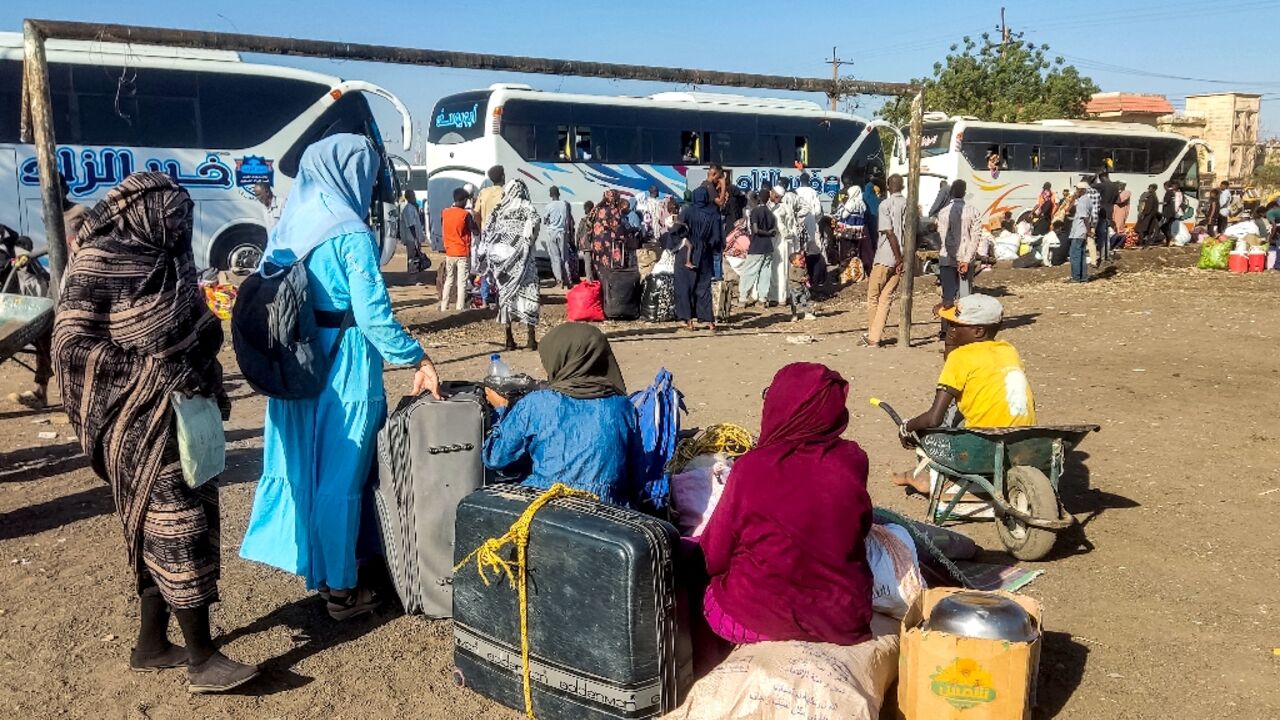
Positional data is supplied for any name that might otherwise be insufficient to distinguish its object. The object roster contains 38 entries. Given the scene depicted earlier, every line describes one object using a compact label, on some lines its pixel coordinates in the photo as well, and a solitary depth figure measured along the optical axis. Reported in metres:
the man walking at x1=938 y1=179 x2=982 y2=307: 10.91
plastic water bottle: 4.93
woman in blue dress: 3.96
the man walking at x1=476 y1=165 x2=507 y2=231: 13.40
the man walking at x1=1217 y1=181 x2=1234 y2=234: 24.30
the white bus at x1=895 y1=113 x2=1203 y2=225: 26.08
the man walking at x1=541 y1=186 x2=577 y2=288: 17.38
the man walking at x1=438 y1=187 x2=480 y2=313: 13.41
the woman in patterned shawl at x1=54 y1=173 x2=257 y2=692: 3.44
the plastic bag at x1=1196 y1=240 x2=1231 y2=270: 18.92
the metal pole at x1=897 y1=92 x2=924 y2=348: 10.12
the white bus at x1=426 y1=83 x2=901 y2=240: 20.45
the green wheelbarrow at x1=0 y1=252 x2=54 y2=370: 6.31
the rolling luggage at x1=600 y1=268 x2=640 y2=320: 13.15
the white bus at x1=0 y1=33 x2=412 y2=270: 14.95
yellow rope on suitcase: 3.38
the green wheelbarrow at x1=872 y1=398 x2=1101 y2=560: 4.83
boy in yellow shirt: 5.16
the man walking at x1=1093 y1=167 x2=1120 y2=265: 18.20
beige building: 49.00
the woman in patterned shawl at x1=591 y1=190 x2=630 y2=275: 15.23
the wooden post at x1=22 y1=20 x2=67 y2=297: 7.57
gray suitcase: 4.02
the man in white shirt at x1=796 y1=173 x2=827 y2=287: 15.43
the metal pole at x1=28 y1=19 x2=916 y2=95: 7.59
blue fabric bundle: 4.26
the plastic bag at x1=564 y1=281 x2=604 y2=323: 11.70
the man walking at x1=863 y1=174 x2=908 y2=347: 10.67
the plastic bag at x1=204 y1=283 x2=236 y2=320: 10.66
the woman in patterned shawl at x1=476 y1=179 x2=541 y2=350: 10.77
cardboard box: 3.22
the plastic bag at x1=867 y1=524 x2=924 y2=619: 3.69
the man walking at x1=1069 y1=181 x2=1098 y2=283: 16.83
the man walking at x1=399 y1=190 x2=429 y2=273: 21.64
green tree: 39.47
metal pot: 3.26
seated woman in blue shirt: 3.81
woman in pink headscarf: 3.24
